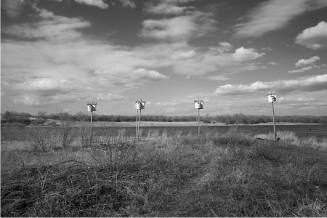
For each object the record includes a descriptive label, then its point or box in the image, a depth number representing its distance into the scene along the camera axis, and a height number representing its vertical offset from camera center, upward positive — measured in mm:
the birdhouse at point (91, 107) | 20828 +765
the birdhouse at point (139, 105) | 21861 +932
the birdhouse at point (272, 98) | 20891 +1246
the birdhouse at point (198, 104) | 22266 +960
